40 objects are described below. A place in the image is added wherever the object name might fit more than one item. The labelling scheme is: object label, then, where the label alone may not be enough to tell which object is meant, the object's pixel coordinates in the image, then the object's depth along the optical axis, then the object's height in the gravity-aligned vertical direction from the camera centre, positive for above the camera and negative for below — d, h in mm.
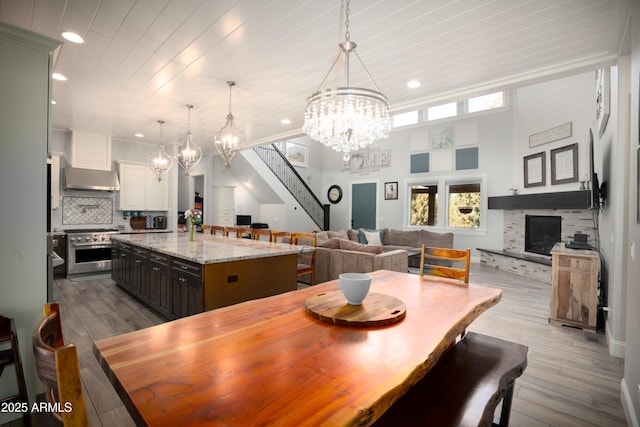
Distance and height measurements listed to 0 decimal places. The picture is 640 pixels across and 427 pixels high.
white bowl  1518 -388
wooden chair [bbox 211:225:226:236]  5872 -322
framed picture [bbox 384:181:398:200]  9312 +739
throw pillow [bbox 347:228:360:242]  7836 -579
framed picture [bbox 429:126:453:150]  8266 +2177
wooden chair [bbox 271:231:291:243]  4412 -321
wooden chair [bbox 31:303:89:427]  638 -384
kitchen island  2910 -667
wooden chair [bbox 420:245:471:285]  2303 -364
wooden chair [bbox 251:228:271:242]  4717 -321
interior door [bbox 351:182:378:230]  9822 +280
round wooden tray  1331 -479
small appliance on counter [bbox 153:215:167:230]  6762 -226
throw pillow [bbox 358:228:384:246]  7538 -610
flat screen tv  3459 +303
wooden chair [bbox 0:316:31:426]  1618 -820
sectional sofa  4609 -743
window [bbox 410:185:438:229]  8680 +282
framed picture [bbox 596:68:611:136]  3305 +1415
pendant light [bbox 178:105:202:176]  4534 +894
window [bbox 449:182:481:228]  7879 +242
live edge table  750 -500
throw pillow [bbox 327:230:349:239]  7148 -518
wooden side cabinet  3250 -839
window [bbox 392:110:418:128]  9176 +3014
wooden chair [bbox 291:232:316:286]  4305 -736
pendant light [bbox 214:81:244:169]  3951 +947
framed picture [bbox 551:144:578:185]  5348 +945
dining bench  1204 -820
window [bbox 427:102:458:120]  8367 +2973
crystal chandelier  2326 +833
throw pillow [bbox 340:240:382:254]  4781 -565
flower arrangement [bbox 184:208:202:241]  4184 -94
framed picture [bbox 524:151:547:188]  6184 +956
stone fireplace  5312 -566
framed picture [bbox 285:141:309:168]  10609 +2154
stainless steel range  5219 -715
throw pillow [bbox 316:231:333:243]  6101 -505
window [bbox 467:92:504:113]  7582 +2950
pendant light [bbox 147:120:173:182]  5211 +895
